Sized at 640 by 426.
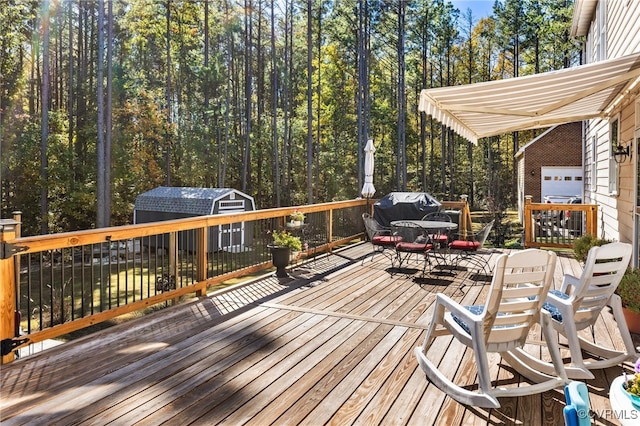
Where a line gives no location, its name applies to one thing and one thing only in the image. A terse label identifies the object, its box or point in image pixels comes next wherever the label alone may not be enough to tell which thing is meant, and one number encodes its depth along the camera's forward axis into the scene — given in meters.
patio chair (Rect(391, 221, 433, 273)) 6.04
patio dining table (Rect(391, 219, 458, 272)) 6.28
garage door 16.53
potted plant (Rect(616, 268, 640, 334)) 3.55
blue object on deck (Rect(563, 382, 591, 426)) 0.99
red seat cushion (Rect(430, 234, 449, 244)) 6.49
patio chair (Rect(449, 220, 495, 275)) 6.26
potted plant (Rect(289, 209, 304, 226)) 6.78
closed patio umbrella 9.56
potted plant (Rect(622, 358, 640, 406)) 1.53
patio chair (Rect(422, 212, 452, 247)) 6.51
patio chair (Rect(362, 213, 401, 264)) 6.83
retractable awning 3.93
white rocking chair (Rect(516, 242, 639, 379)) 2.91
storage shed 13.76
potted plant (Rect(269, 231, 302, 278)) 6.09
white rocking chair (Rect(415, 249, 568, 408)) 2.57
